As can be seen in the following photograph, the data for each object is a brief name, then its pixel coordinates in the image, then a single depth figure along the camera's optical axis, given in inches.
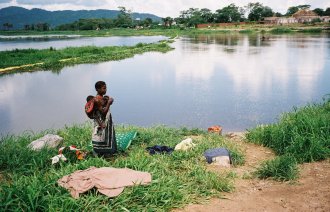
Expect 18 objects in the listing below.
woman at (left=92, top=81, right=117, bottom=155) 201.9
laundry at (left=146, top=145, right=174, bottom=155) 229.0
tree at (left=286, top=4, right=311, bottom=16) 3875.5
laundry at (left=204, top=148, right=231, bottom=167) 211.3
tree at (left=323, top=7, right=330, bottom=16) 3435.0
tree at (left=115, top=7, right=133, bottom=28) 4252.0
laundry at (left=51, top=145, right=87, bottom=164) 202.8
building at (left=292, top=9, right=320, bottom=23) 3248.3
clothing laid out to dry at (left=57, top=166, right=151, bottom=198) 153.7
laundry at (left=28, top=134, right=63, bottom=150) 232.3
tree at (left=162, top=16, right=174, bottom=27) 3922.2
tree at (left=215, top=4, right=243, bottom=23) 3543.3
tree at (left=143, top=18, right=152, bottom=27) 4202.8
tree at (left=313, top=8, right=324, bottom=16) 3489.2
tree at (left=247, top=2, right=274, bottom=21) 3599.9
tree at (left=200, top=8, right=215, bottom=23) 3656.0
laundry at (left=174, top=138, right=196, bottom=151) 231.4
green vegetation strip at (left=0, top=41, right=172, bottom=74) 796.6
